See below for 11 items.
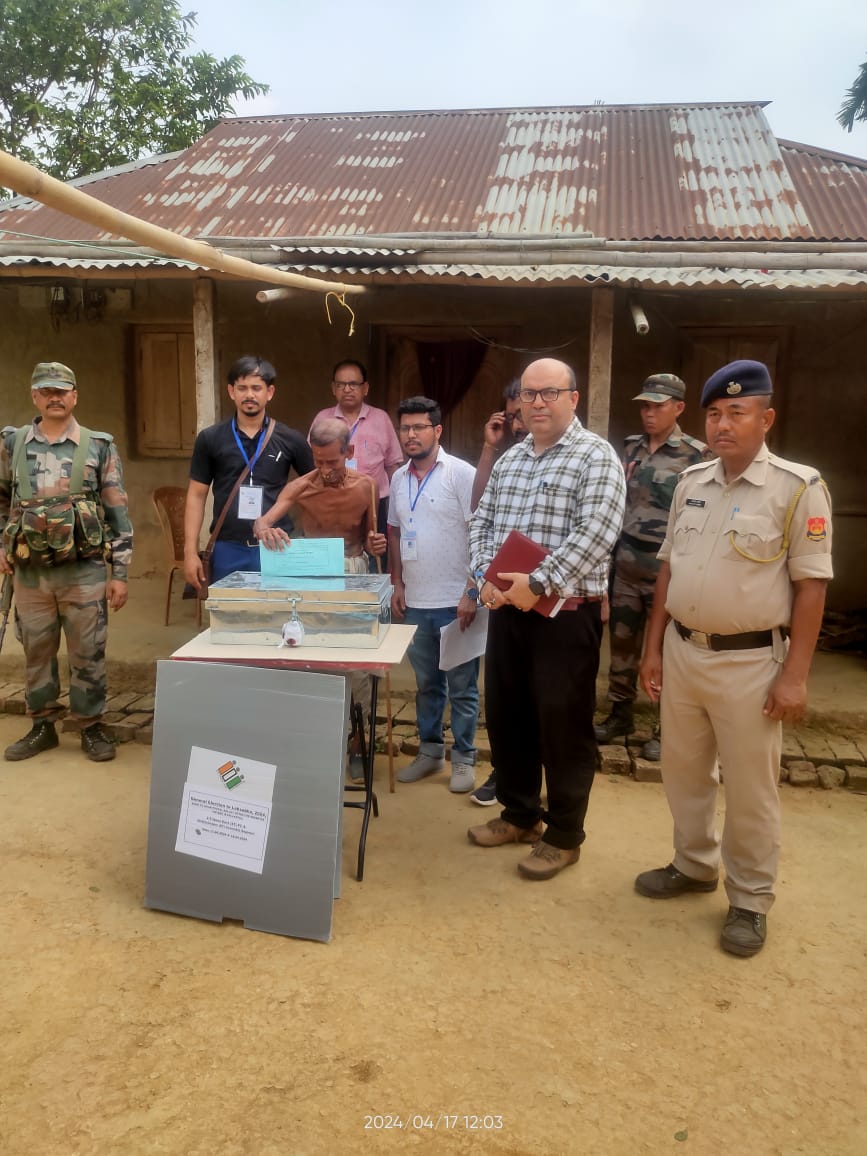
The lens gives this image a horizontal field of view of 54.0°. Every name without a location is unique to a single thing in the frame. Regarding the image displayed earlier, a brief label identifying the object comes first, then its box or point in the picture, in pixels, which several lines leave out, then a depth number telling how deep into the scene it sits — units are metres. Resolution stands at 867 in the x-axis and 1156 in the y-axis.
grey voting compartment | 3.00
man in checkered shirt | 3.13
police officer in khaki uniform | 2.79
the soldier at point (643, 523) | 4.43
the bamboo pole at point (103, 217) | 2.21
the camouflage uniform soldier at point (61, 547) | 4.27
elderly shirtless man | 3.66
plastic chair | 6.84
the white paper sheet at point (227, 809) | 3.04
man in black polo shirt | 4.08
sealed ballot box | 3.06
